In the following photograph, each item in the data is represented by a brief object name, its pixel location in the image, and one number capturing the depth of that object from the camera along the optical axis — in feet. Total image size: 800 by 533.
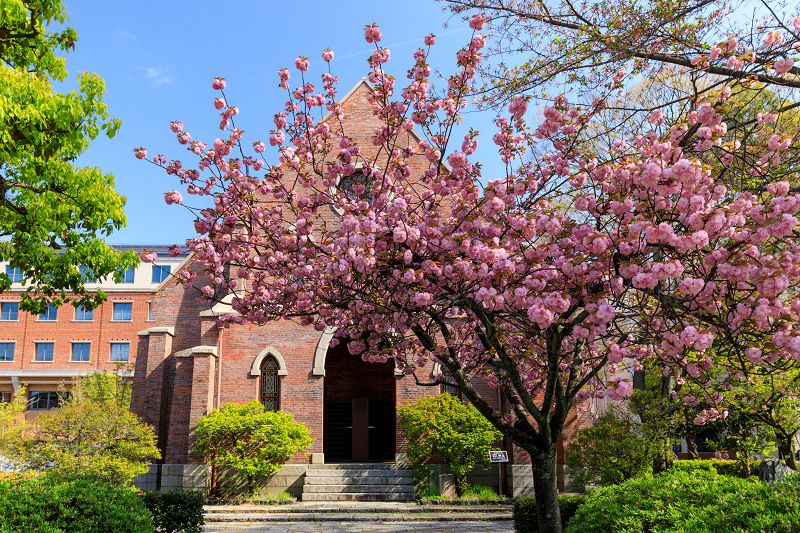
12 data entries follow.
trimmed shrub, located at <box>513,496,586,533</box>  37.06
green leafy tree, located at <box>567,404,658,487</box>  50.55
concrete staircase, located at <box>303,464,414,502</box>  58.23
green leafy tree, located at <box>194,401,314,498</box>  58.54
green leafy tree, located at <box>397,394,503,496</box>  58.13
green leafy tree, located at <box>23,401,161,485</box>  50.55
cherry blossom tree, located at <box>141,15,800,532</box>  17.12
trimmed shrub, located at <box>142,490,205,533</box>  35.35
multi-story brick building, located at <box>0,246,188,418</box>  147.33
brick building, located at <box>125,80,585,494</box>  62.28
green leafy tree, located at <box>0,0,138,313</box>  33.42
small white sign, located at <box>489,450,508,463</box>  53.36
